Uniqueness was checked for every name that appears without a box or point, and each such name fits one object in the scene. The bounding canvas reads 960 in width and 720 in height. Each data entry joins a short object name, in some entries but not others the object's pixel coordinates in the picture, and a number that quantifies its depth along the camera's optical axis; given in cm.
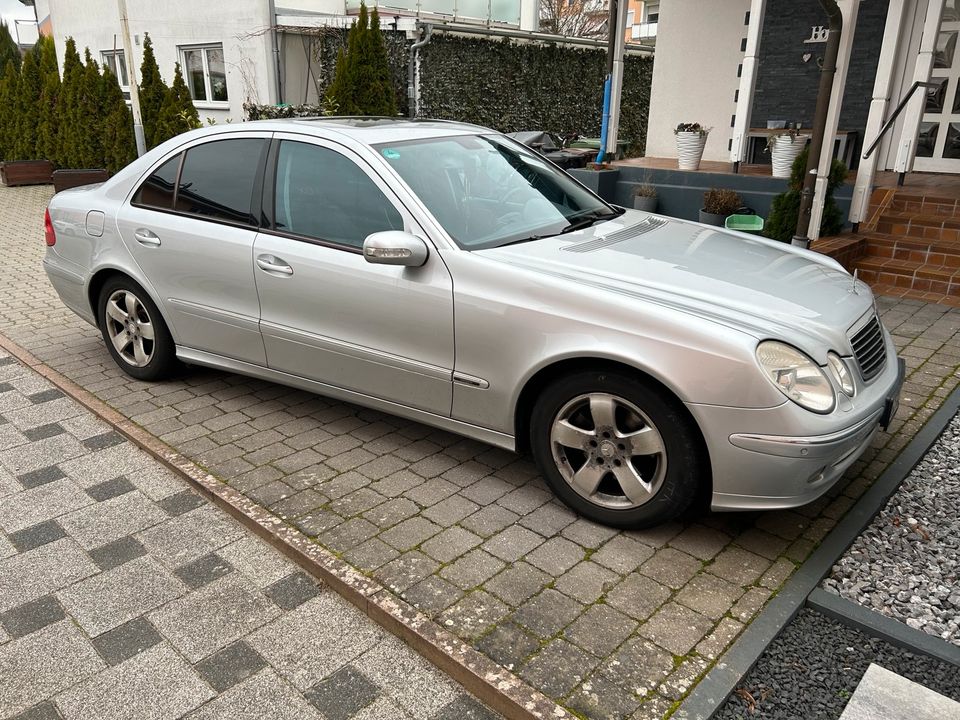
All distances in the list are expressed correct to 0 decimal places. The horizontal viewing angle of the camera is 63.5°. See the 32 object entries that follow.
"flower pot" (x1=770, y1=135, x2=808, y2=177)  917
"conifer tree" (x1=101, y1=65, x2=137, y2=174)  1498
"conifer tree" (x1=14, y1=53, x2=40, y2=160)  1702
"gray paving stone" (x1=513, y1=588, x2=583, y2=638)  280
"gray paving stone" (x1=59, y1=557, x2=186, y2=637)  296
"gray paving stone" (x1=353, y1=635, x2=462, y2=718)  254
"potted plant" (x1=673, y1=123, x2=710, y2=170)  1023
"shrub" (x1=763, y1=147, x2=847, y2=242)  797
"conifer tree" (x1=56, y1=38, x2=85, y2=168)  1536
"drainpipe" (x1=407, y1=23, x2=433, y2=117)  1601
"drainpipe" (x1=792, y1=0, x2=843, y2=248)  707
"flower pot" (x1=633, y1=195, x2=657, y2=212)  973
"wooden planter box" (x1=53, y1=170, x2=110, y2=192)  1353
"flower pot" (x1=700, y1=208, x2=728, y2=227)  902
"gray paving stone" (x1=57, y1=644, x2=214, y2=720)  251
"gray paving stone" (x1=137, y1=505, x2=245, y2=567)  336
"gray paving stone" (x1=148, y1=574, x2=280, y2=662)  282
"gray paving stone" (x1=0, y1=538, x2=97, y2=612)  312
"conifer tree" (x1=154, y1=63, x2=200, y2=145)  1423
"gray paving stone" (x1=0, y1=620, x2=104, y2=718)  259
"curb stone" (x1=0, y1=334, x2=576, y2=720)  248
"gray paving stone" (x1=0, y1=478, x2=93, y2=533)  365
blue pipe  1118
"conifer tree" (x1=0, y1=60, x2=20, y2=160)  1745
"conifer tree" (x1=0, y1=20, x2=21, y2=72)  2084
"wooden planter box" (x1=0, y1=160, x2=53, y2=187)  1614
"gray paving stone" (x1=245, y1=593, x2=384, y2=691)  269
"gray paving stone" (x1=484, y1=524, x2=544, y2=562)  326
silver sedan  302
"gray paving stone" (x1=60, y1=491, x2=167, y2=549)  351
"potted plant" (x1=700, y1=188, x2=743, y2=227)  901
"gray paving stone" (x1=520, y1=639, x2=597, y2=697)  252
